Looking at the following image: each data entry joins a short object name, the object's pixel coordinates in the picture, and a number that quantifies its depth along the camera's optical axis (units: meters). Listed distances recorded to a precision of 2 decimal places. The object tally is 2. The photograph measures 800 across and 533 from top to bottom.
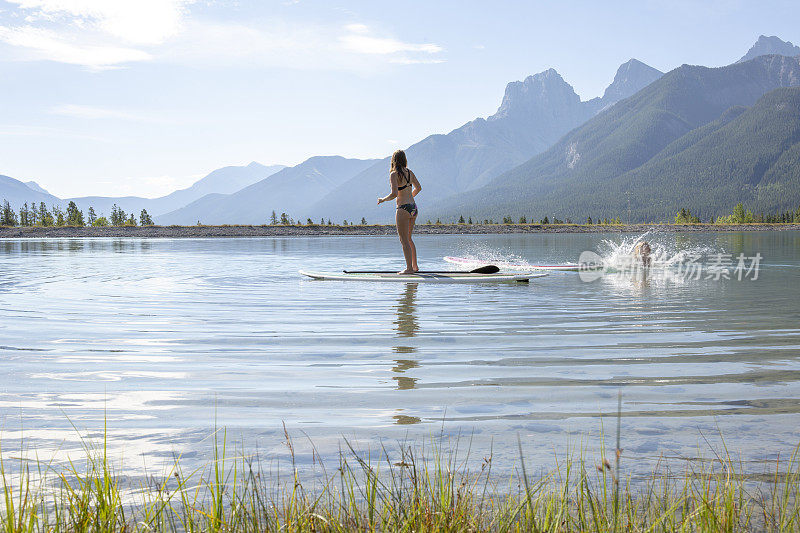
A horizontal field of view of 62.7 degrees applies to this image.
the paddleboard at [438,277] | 14.79
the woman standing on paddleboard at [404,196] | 15.23
